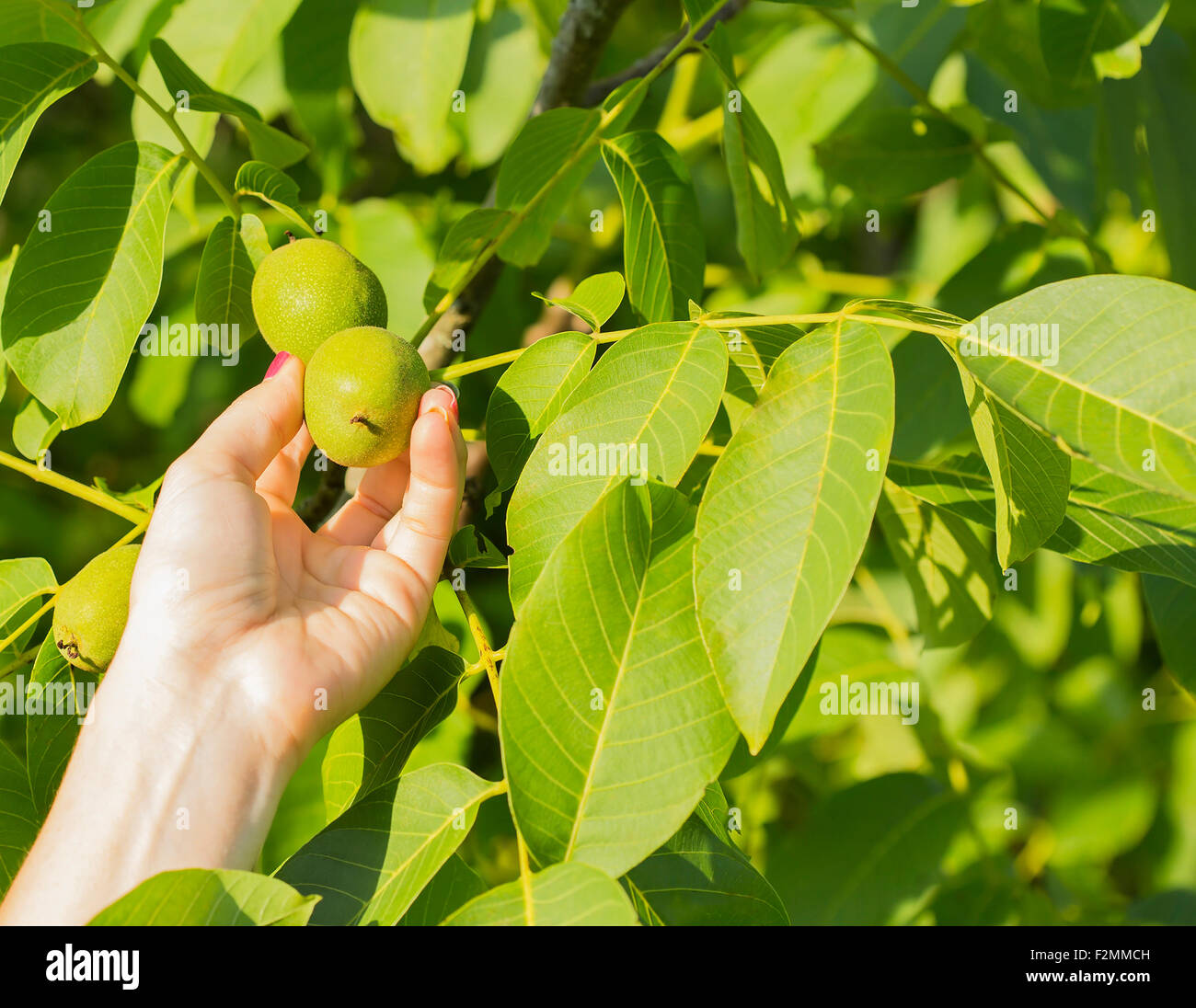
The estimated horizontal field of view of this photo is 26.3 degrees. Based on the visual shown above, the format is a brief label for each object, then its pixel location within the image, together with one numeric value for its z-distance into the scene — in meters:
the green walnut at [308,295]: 0.77
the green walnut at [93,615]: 0.75
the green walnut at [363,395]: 0.74
